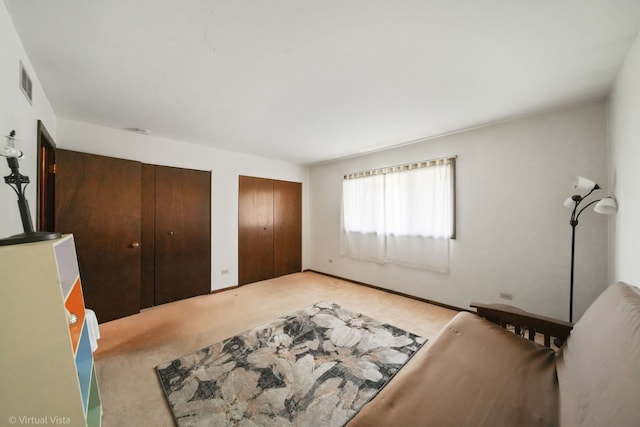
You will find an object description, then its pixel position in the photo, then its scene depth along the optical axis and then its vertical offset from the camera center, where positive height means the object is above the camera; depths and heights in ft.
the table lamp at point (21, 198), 2.98 +0.20
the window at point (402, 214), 10.49 -0.04
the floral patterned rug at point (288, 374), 4.87 -4.30
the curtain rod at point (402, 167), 10.50 +2.43
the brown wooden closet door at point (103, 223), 8.36 -0.38
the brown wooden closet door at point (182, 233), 10.79 -1.03
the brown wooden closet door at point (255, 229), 13.73 -1.04
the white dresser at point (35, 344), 2.49 -1.50
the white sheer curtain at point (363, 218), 13.01 -0.30
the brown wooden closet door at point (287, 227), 15.46 -1.00
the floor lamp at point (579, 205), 5.95 +0.25
